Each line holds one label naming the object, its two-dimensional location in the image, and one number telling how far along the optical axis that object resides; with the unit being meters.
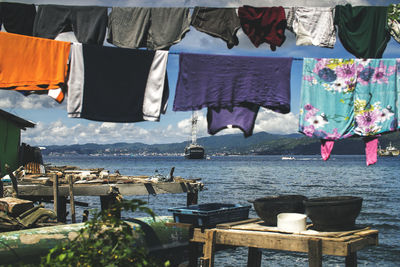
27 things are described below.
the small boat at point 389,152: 186.12
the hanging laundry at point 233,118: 8.67
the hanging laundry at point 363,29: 8.48
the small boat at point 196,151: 135.50
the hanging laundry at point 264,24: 8.62
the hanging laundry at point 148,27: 8.50
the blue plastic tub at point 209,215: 8.68
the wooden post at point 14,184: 12.25
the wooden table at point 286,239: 6.63
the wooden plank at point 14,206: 10.26
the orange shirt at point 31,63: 8.10
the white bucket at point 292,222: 7.21
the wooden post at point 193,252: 8.88
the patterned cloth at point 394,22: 8.28
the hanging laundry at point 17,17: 8.65
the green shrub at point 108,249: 3.93
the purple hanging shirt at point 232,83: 8.45
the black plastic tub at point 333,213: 7.02
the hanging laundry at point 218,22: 8.57
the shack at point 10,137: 22.28
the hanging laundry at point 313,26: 8.55
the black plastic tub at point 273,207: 7.67
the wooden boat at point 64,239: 8.66
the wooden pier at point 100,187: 14.31
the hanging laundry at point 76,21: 8.59
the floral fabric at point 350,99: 8.30
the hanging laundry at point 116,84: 8.38
